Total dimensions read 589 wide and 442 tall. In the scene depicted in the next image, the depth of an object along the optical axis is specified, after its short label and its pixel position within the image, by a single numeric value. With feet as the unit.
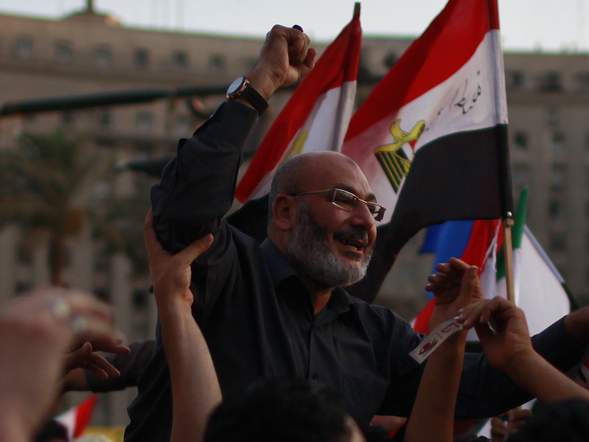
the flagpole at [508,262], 28.42
